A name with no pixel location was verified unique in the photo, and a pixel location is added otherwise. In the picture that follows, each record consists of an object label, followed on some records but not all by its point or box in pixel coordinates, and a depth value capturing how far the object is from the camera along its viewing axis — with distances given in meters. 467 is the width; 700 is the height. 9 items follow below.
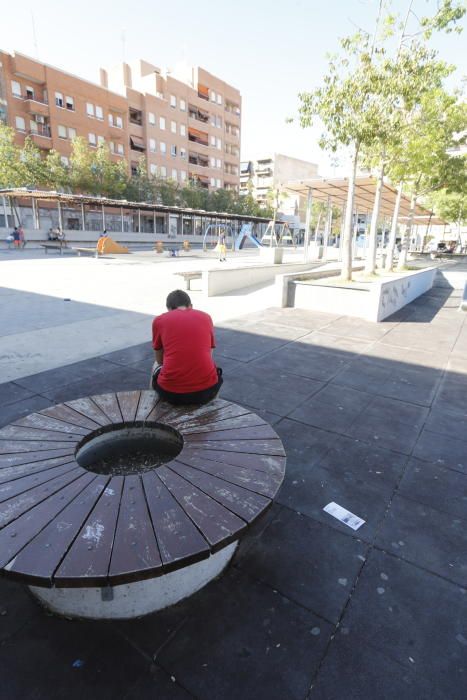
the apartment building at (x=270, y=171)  105.25
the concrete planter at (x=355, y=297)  9.29
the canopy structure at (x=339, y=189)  18.47
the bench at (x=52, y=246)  25.03
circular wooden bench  1.61
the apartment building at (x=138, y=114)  44.00
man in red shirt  2.98
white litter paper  2.80
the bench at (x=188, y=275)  12.63
